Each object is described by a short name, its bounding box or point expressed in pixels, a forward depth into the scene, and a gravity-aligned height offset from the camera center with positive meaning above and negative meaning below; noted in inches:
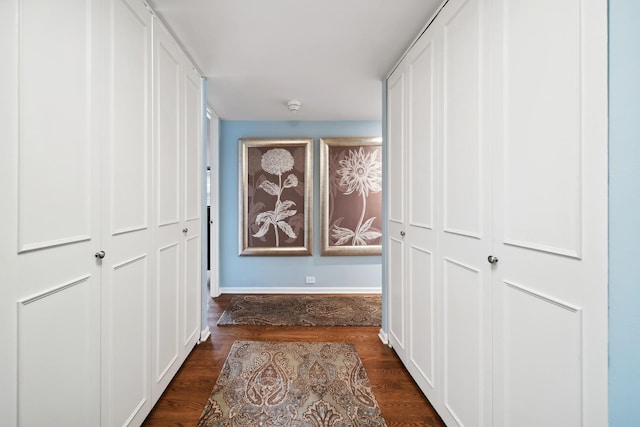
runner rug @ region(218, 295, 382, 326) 122.6 -45.7
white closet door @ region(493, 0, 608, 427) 31.6 -0.6
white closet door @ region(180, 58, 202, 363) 87.2 +0.8
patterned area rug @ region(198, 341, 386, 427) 67.0 -47.0
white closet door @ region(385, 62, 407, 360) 88.6 +0.7
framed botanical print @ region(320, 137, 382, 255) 158.2 +8.1
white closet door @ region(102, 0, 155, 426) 51.6 -2.5
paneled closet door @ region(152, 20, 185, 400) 69.4 -0.3
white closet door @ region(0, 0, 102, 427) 33.3 -0.8
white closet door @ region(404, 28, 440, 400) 69.1 -0.5
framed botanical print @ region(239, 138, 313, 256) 157.6 +8.0
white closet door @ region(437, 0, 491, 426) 50.4 -1.6
